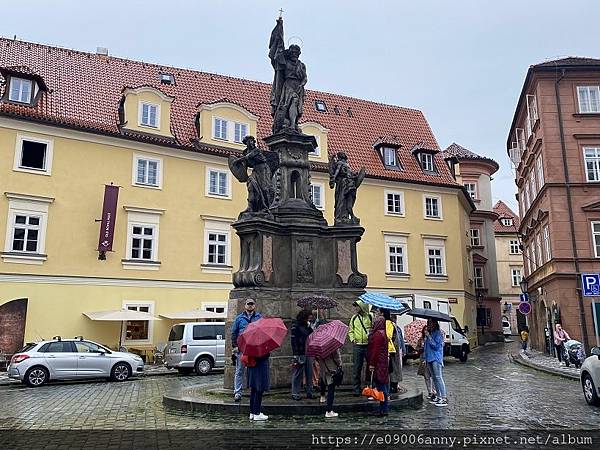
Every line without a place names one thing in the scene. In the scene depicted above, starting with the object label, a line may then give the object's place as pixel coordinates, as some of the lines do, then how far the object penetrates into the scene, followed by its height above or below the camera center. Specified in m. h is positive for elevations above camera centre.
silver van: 20.83 -0.52
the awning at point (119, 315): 23.77 +0.78
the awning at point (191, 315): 26.11 +0.84
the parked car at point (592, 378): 11.15 -0.95
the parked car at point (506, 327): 62.84 +0.36
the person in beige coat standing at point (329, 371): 8.66 -0.59
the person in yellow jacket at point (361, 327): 10.27 +0.09
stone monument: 11.60 +2.22
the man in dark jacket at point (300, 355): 9.98 -0.40
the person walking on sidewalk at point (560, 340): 23.11 -0.41
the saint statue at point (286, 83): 13.51 +5.95
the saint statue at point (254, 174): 12.12 +3.40
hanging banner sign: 25.02 +5.05
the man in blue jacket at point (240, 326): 9.72 +0.11
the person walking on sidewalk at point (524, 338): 30.63 -0.39
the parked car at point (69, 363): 17.08 -0.88
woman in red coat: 8.91 -0.39
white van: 25.64 +0.06
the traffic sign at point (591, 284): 14.61 +1.17
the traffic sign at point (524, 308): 26.28 +1.03
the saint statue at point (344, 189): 12.91 +3.25
